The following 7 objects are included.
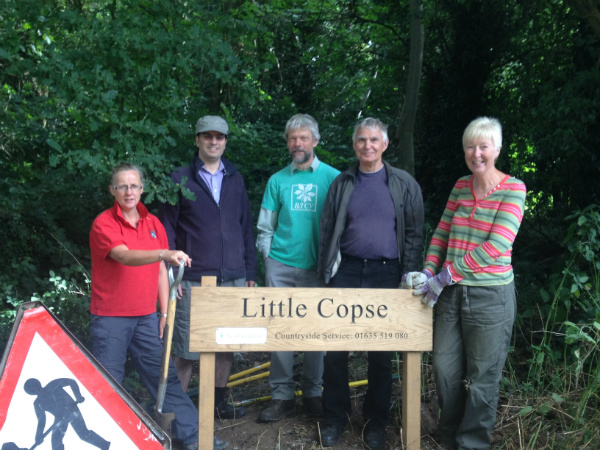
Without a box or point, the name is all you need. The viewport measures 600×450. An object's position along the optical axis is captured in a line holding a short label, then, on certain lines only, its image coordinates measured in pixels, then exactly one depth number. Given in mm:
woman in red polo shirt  3383
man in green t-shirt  4078
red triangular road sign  2396
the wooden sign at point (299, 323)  3295
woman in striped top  3273
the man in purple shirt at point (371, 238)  3703
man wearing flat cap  4020
